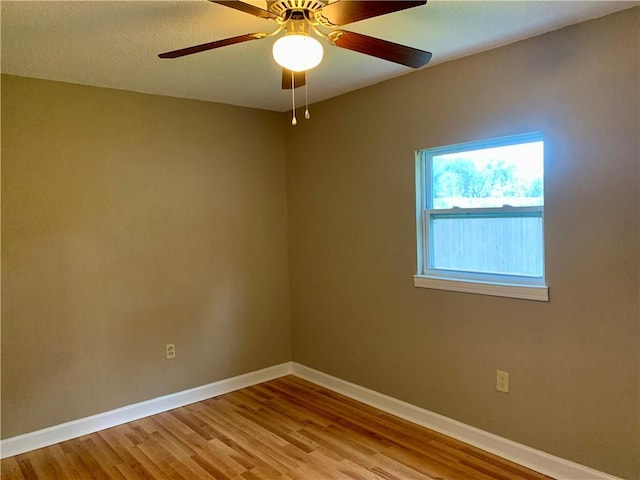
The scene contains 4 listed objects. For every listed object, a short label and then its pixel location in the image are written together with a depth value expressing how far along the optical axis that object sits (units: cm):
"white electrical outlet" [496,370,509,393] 274
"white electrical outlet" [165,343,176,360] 361
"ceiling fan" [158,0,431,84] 161
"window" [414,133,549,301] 264
